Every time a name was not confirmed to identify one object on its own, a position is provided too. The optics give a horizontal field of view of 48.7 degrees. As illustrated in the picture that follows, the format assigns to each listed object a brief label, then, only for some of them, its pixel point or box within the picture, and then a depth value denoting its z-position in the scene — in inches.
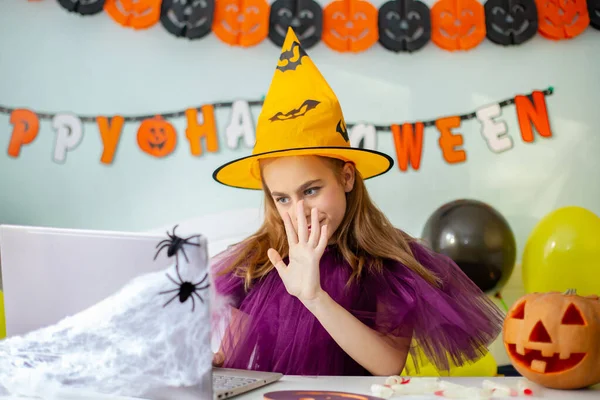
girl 66.0
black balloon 112.7
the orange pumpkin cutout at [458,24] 134.9
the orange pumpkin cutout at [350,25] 136.3
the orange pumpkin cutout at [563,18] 133.3
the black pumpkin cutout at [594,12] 133.1
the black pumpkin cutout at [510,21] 133.6
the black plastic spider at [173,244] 39.2
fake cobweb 39.3
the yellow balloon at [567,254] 108.4
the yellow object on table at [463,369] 69.6
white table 47.7
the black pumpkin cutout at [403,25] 135.0
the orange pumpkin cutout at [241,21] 136.9
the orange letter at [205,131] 138.5
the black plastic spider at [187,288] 39.1
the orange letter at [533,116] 134.9
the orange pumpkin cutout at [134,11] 137.2
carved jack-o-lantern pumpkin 49.6
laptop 39.5
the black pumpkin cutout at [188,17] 136.6
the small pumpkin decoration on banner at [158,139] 138.6
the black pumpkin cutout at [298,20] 135.8
